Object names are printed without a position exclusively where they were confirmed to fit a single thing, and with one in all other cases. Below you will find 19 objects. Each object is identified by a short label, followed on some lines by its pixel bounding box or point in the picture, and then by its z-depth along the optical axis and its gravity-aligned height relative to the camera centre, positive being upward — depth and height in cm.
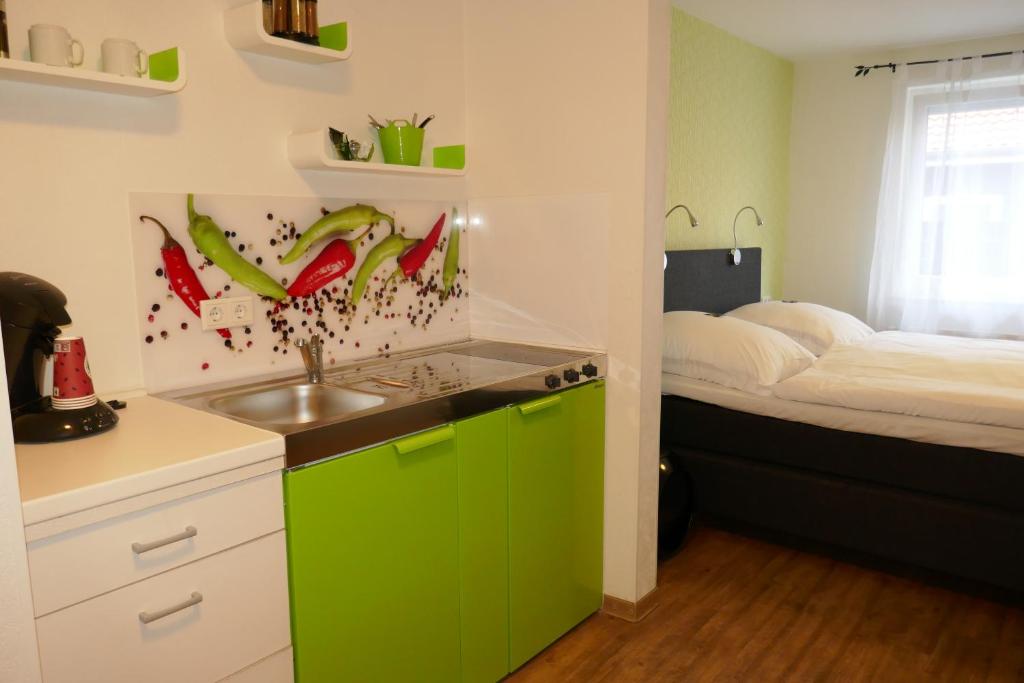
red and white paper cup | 154 -30
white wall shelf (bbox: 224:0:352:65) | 196 +51
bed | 258 -91
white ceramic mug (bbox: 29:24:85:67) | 159 +39
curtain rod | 463 +105
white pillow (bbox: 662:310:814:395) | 311 -50
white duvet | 267 -58
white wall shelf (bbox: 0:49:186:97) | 155 +33
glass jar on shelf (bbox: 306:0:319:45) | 206 +57
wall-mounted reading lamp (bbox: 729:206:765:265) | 439 -13
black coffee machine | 150 -26
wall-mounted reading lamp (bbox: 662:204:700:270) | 394 +10
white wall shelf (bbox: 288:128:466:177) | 213 +22
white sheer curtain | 446 +17
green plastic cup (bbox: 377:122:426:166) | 239 +28
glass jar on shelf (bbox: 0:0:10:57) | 153 +40
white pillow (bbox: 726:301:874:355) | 387 -46
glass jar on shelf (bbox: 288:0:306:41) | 203 +57
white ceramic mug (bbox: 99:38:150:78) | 171 +40
